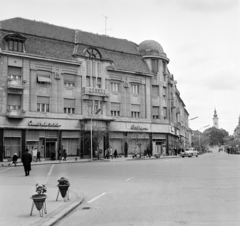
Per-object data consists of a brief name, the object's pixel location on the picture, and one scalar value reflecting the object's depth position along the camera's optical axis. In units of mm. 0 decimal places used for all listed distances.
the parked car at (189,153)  57619
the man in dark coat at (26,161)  22156
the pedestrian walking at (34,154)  42812
